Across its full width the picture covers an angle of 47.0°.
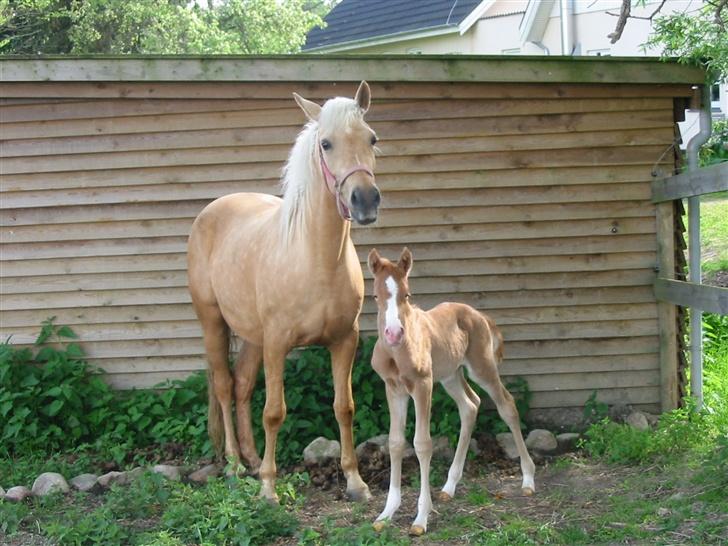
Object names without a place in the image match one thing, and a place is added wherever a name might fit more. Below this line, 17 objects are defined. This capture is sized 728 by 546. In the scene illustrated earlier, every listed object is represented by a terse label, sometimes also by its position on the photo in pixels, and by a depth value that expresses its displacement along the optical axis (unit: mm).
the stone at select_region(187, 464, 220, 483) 5680
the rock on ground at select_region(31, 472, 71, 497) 5371
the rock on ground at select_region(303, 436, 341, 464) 5723
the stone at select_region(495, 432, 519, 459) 5809
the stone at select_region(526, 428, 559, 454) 5918
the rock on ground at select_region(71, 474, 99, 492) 5559
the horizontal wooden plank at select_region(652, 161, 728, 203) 5176
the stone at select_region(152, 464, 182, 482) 5559
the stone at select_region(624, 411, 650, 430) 6125
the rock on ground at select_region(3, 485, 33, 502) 5277
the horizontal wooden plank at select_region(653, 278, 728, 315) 5203
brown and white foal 4336
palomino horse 4426
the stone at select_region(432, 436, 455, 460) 5699
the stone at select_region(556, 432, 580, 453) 5961
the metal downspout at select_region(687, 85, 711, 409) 5953
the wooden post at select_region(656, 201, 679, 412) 6367
